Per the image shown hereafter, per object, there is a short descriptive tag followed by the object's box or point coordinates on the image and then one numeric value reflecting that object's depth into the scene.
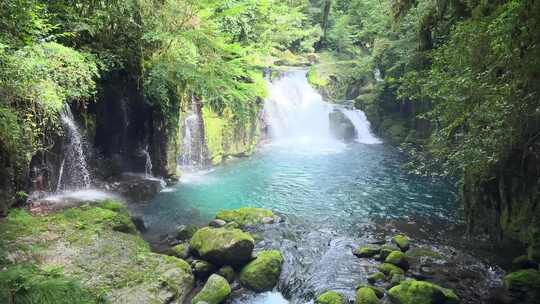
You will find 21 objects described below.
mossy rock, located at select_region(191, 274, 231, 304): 7.24
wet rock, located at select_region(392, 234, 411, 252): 9.80
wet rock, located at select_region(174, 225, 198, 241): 10.02
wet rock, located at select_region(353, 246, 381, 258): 9.48
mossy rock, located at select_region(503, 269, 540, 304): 7.45
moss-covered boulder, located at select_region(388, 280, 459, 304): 7.30
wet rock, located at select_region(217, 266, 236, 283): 8.21
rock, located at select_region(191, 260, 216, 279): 8.26
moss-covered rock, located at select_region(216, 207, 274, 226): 11.23
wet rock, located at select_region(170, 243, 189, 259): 9.01
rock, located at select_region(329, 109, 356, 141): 25.69
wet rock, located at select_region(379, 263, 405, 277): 8.51
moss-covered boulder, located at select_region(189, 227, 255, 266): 8.51
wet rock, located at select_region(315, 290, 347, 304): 7.39
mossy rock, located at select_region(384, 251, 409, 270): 8.85
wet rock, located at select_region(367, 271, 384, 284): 8.32
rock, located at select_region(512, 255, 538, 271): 8.38
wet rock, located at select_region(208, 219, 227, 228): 10.79
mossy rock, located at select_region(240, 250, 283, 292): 8.06
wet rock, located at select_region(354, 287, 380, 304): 7.38
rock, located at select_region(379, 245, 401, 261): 9.30
